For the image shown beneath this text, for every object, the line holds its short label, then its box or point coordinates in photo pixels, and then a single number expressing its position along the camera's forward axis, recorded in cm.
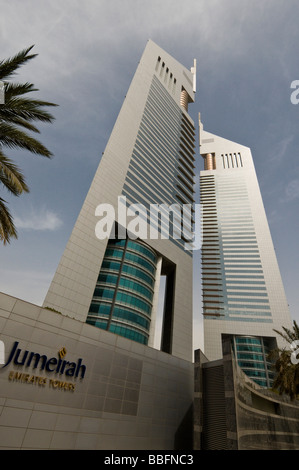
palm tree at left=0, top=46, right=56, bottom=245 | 1103
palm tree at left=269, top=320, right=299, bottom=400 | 2002
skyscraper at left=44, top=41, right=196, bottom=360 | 3484
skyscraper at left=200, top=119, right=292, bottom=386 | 8694
